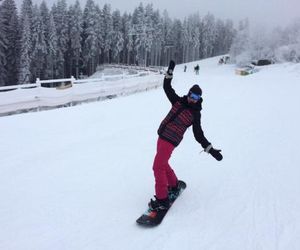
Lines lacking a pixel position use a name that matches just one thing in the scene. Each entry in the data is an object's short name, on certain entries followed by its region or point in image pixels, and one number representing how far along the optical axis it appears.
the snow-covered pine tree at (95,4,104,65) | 55.54
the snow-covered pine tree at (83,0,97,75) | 54.39
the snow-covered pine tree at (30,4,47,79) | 43.11
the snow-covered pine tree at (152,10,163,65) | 72.43
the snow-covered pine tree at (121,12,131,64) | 65.63
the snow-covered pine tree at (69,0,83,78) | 51.66
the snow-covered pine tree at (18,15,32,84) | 39.73
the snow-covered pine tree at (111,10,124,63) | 61.45
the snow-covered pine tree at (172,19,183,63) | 82.19
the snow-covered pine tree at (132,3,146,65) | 66.92
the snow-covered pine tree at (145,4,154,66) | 68.21
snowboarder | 3.60
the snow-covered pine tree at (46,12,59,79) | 46.31
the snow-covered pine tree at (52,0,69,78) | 49.87
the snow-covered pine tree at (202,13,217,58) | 92.63
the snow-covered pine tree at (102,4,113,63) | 59.46
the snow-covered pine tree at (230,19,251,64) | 63.64
